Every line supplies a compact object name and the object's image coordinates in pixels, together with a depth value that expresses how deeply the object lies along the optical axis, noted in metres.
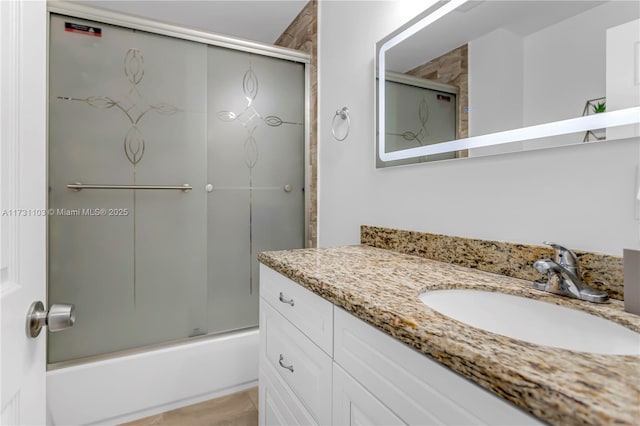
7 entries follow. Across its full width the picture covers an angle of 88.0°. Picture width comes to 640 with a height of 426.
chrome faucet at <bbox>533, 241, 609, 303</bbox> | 0.74
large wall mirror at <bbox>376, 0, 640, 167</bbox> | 0.75
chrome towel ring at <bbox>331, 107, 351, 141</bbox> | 1.75
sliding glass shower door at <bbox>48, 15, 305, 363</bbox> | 1.62
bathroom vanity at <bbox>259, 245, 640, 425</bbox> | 0.39
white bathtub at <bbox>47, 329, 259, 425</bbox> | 1.56
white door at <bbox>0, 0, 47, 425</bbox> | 0.47
